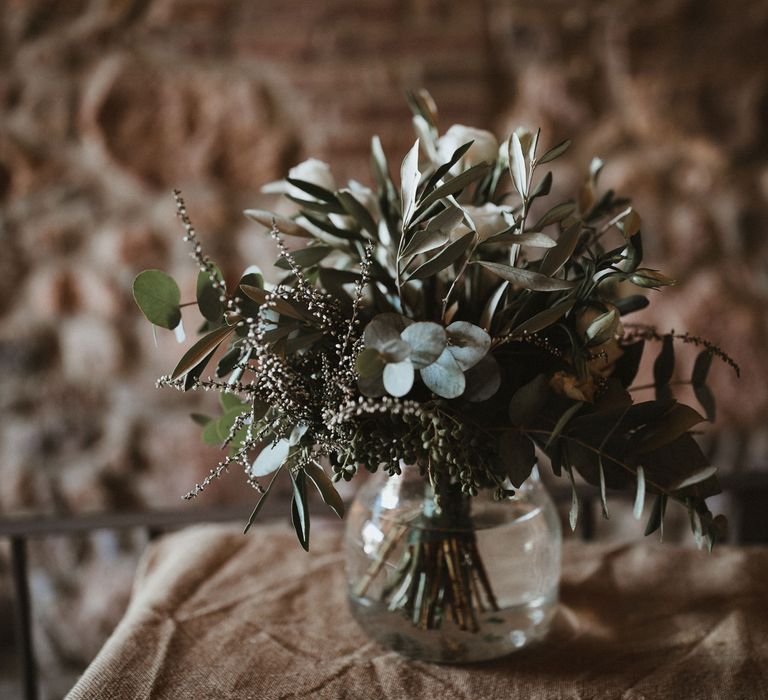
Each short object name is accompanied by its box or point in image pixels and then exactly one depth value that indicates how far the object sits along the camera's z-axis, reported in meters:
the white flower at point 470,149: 0.69
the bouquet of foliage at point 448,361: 0.59
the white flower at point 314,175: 0.73
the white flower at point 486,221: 0.66
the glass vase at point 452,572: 0.72
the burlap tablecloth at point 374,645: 0.70
